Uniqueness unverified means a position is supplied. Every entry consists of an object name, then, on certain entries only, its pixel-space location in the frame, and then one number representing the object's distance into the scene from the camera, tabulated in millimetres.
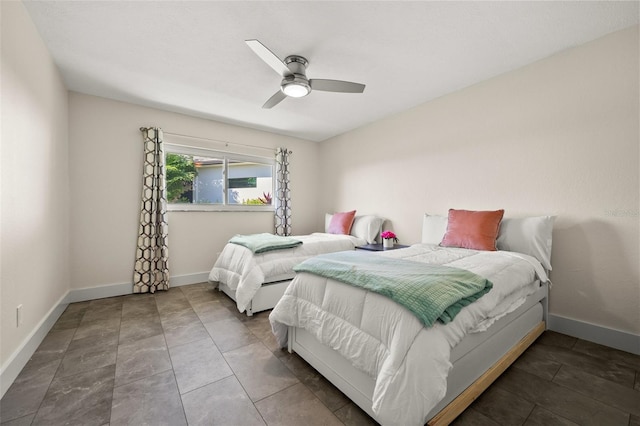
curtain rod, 3626
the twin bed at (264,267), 2555
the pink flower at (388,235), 3375
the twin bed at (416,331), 1069
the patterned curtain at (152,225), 3285
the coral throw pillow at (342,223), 4016
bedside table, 3402
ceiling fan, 2219
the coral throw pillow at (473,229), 2373
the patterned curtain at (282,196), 4496
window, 3781
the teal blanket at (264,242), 2758
